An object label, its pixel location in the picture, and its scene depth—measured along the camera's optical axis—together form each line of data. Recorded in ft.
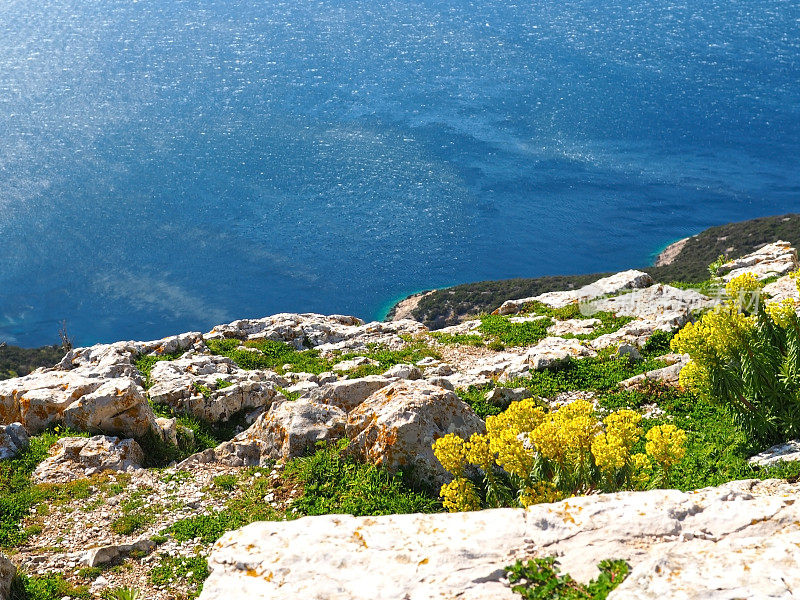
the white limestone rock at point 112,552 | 34.45
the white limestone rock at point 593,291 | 96.43
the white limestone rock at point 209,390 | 59.36
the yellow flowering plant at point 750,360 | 35.04
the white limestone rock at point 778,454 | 33.35
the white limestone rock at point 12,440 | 47.47
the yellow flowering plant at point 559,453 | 26.94
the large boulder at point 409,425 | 39.91
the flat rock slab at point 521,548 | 19.10
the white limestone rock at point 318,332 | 86.58
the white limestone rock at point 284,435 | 45.68
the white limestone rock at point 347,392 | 51.83
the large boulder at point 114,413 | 51.93
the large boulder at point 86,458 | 46.09
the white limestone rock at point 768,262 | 90.58
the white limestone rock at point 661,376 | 54.60
